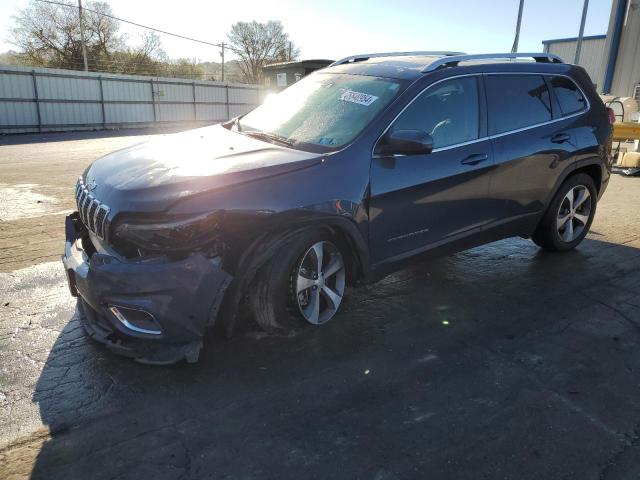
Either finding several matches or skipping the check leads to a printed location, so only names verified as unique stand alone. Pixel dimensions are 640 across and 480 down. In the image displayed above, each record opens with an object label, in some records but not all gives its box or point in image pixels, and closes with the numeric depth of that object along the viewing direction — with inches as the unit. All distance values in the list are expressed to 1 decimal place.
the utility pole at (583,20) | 778.7
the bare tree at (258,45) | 2351.1
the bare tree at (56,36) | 1625.2
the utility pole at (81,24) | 1350.4
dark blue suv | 109.5
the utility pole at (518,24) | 681.6
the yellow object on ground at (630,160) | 449.7
